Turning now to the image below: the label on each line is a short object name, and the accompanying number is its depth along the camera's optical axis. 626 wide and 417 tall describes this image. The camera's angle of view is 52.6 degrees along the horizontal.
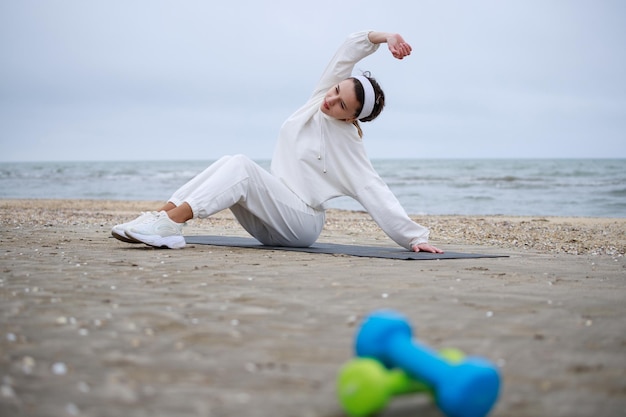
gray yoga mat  4.95
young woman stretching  4.86
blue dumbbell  1.50
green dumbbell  1.59
